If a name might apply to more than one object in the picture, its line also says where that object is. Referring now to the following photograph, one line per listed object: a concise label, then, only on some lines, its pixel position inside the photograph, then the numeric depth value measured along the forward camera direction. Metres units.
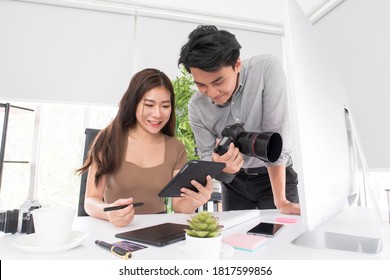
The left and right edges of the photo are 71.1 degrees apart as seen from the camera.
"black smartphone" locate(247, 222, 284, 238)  0.71
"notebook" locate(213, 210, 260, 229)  0.82
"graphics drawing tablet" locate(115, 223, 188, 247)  0.64
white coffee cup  0.58
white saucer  0.55
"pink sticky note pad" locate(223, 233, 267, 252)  0.59
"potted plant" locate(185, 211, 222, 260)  0.52
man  1.12
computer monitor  0.47
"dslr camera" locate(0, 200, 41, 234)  0.72
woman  1.28
